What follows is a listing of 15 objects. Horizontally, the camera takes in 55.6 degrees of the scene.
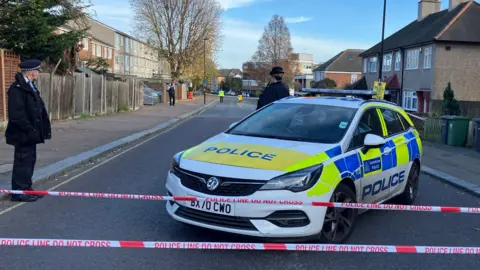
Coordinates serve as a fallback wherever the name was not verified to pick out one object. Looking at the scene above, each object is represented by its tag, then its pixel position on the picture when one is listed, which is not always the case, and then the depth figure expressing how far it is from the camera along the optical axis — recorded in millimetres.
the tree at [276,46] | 92875
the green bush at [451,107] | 22166
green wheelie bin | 14570
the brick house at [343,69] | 76500
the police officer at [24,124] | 6215
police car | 4340
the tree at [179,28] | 50719
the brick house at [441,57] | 32781
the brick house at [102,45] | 54750
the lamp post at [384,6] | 25469
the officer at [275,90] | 8414
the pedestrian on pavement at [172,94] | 38200
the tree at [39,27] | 15484
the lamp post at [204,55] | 51719
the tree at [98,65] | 30759
